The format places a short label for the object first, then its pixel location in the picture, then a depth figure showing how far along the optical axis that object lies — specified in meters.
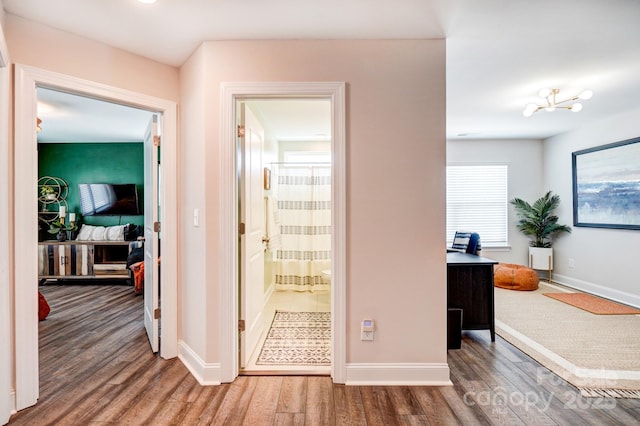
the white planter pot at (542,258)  5.23
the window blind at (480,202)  5.58
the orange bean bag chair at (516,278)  4.59
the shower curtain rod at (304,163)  4.27
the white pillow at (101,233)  5.06
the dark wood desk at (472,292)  2.90
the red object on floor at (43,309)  3.38
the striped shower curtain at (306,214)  4.42
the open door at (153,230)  2.58
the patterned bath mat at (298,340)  2.51
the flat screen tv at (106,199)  5.29
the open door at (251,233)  2.36
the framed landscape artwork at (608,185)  4.03
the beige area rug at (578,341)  2.23
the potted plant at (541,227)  5.22
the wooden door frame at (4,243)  1.75
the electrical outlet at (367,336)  2.18
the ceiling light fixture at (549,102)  3.28
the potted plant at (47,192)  5.24
